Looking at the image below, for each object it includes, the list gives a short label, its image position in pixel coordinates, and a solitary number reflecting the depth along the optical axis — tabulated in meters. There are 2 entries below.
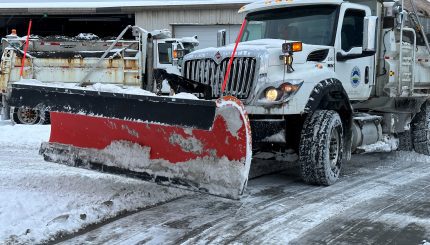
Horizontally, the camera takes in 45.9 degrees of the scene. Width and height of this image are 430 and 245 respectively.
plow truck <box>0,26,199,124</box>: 12.91
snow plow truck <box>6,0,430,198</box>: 4.89
